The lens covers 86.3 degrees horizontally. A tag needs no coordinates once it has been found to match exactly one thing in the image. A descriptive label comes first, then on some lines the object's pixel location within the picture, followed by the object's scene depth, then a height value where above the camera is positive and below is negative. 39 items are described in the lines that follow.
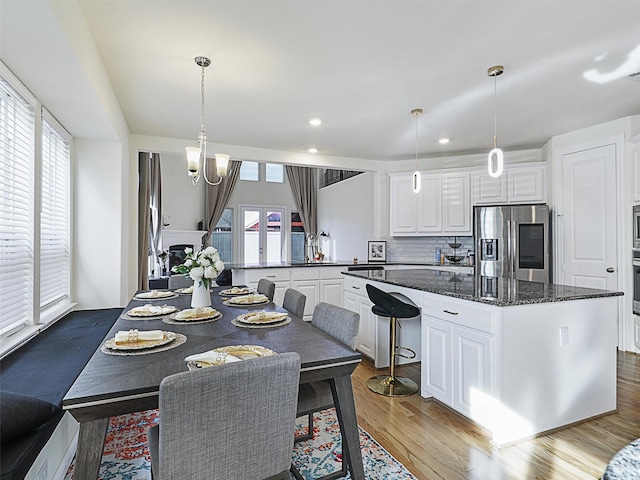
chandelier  2.51 +0.70
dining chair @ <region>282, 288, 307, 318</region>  2.43 -0.44
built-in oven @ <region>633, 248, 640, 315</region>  3.36 -0.38
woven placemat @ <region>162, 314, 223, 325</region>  1.95 -0.45
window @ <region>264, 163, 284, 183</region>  8.83 +1.81
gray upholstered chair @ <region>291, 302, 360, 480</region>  1.65 -0.73
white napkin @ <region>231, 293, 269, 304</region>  2.46 -0.41
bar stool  2.64 -0.79
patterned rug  1.80 -1.22
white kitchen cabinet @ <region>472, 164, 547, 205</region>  4.57 +0.79
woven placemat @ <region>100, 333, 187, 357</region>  1.44 -0.46
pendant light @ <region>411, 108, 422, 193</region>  3.49 +0.69
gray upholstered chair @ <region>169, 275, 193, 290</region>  3.46 -0.40
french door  8.46 +0.25
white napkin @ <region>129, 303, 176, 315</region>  2.10 -0.42
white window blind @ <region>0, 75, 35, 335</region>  1.96 +0.22
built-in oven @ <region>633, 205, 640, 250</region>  3.39 +0.16
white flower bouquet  2.20 -0.15
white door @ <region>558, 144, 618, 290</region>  3.78 +0.27
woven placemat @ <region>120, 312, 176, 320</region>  2.06 -0.45
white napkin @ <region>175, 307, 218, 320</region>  2.00 -0.42
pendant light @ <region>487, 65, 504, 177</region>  2.65 +0.68
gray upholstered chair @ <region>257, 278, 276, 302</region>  3.01 -0.41
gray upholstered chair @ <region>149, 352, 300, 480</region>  0.99 -0.56
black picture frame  5.67 -0.14
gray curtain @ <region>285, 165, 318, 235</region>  8.84 +1.27
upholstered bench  1.16 -0.64
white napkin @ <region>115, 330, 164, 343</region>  1.52 -0.42
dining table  1.12 -0.47
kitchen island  2.03 -0.72
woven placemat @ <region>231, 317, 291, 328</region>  1.89 -0.46
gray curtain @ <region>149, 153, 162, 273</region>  5.80 +0.66
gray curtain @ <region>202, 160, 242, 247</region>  7.98 +1.03
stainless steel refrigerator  4.33 -0.01
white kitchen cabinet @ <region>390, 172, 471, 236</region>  5.05 +0.57
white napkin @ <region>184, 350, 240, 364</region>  1.27 -0.43
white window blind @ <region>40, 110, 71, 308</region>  2.62 +0.24
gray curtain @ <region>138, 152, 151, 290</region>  4.51 +0.32
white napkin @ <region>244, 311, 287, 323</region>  1.93 -0.43
